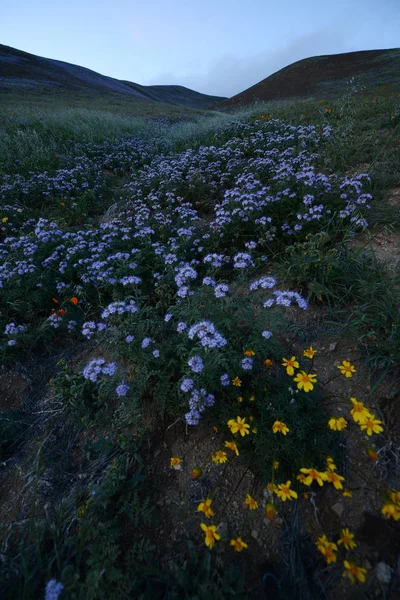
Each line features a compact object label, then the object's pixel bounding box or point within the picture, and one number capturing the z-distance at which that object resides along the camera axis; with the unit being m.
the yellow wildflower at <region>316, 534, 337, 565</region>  0.40
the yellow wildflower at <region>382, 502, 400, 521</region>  0.40
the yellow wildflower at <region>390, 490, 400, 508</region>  0.41
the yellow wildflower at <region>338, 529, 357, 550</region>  0.41
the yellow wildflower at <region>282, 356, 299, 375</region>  0.54
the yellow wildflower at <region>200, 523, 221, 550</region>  0.42
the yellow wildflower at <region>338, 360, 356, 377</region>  0.53
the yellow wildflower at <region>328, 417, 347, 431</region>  0.47
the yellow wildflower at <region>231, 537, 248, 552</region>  0.43
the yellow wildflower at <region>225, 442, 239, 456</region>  0.49
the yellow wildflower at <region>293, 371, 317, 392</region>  0.51
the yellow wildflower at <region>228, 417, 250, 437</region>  0.49
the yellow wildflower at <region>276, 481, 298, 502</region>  0.44
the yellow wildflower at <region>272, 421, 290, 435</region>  0.48
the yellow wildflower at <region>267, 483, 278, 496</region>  0.46
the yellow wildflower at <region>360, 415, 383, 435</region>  0.46
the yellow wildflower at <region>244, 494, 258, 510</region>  0.46
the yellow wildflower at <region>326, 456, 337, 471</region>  0.45
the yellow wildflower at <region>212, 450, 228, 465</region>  0.49
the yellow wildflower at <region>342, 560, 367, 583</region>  0.39
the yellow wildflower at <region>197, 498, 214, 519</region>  0.45
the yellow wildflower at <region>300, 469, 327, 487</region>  0.44
